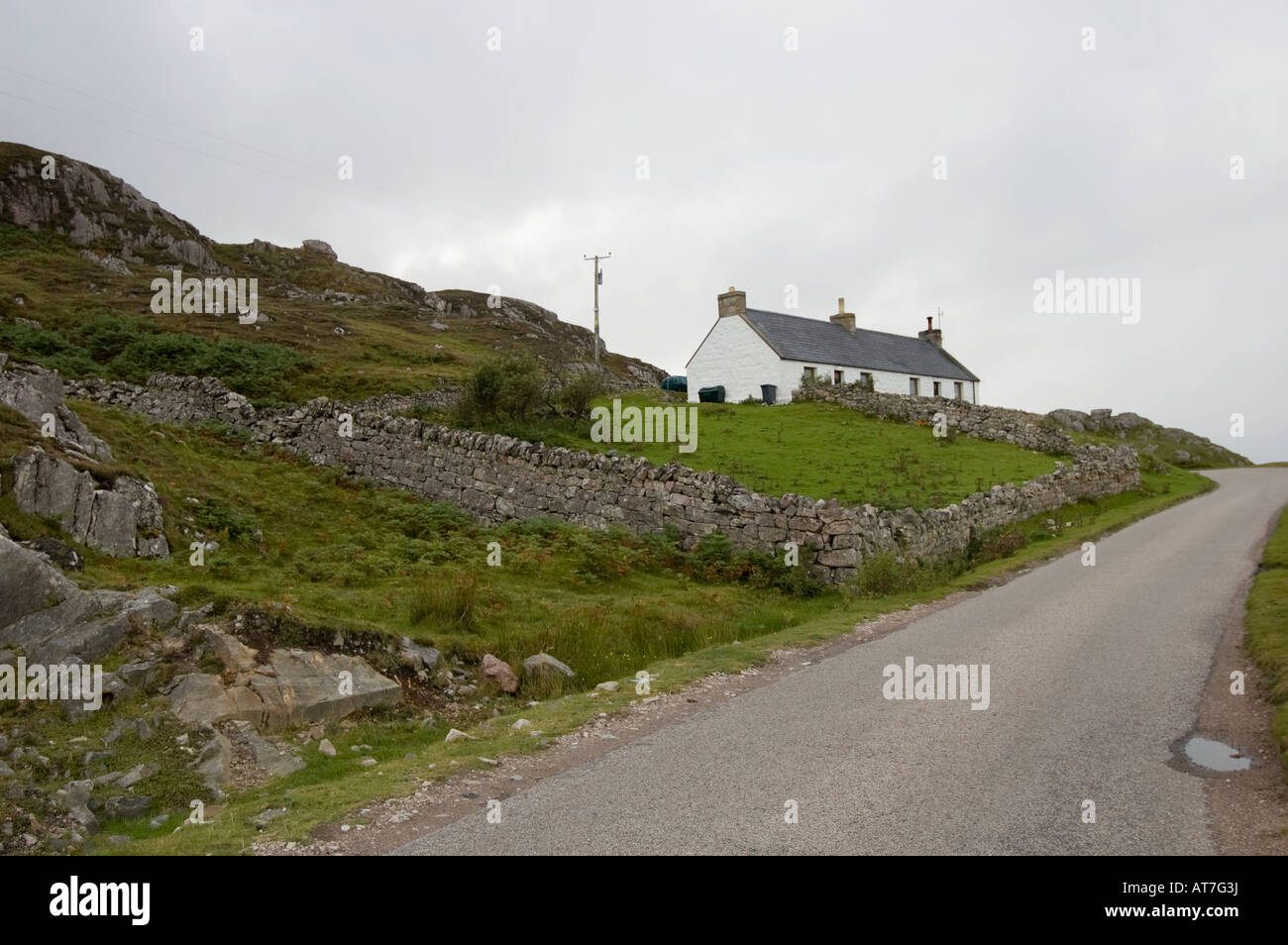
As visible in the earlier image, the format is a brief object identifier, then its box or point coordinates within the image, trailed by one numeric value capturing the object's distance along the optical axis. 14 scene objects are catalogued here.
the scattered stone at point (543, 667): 11.40
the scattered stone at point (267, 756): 7.87
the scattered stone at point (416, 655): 10.73
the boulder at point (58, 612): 8.73
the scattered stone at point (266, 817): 6.27
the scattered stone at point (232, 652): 9.08
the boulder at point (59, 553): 10.89
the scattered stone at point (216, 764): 7.40
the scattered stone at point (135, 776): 7.11
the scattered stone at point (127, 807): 6.79
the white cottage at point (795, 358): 47.25
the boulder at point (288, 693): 8.44
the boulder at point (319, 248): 99.72
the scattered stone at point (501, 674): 11.06
